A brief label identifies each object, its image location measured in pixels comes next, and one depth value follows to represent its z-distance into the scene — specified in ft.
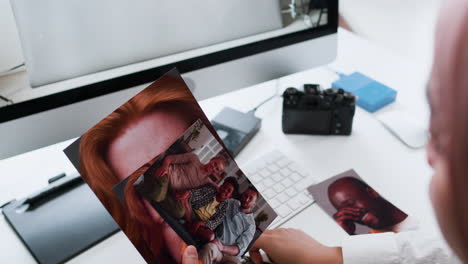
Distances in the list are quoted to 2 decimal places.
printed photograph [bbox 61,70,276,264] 1.31
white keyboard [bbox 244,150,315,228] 1.87
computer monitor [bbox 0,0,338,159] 1.60
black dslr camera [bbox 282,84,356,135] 2.23
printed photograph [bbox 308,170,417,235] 1.75
